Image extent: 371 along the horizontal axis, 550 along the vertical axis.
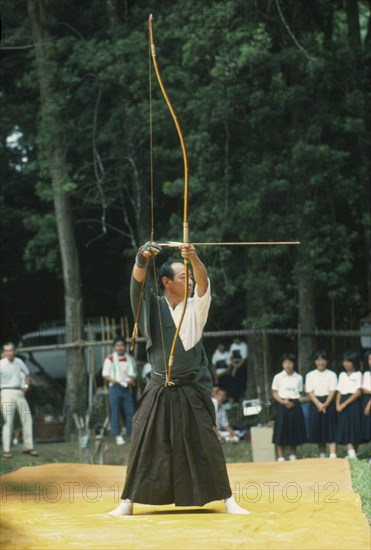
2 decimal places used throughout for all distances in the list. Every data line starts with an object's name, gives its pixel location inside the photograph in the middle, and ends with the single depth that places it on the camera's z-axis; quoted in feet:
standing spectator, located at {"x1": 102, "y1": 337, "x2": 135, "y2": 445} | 56.33
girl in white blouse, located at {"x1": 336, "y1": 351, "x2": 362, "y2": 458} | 48.52
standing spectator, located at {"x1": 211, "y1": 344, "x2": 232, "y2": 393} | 66.94
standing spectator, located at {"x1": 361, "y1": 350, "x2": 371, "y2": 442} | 48.27
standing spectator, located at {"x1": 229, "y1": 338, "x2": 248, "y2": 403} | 66.98
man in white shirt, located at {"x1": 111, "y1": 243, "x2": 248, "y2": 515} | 26.31
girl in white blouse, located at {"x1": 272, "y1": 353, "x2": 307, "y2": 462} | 49.75
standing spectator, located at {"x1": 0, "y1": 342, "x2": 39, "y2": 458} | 53.44
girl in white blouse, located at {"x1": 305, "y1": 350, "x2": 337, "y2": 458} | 49.54
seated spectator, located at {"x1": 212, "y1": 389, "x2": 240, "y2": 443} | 57.99
